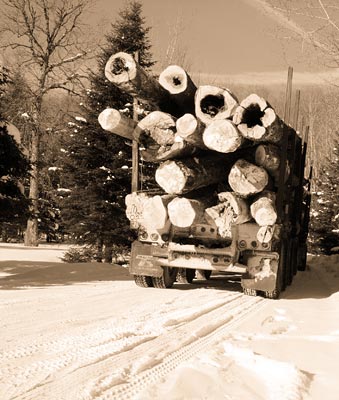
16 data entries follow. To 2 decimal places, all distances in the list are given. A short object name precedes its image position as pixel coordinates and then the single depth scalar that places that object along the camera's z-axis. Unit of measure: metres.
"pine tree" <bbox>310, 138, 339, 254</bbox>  23.04
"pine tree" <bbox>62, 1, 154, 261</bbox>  15.23
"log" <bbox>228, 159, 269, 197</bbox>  7.87
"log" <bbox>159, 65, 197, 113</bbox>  8.09
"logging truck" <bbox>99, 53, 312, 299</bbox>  7.74
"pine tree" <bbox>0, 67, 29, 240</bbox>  9.56
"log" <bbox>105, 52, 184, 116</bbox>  7.77
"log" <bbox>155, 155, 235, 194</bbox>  7.80
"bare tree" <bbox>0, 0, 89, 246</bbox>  24.98
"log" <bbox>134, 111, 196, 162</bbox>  8.02
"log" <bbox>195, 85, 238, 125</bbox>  7.77
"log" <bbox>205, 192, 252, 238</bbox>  7.94
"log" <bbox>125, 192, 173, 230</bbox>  8.16
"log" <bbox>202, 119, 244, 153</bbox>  7.48
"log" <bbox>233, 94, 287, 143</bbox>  7.46
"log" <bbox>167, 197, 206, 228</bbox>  7.85
